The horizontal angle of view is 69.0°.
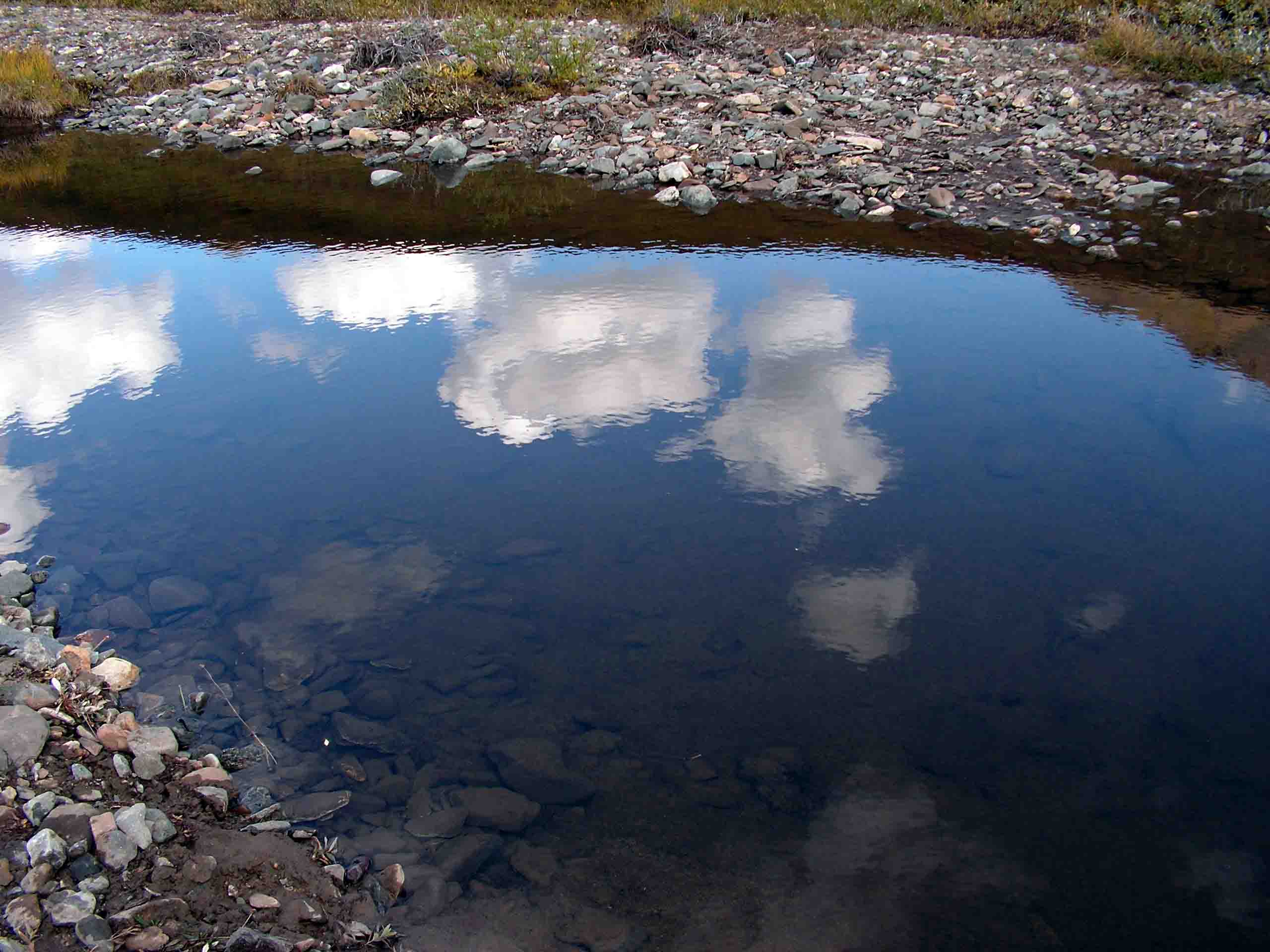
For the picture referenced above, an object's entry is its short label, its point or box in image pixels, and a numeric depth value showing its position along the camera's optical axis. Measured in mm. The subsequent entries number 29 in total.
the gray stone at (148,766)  3713
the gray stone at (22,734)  3596
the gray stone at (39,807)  3311
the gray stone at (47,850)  3125
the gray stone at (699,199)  11820
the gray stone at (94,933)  2877
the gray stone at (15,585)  4902
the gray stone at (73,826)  3230
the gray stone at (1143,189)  11344
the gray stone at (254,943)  2961
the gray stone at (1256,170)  12273
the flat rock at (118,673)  4293
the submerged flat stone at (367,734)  4016
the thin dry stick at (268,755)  3922
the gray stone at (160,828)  3371
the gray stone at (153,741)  3822
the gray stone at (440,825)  3592
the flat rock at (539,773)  3797
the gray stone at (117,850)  3205
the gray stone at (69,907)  2947
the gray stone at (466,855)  3441
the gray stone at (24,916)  2877
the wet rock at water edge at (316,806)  3656
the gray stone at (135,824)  3304
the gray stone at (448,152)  14438
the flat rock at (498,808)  3660
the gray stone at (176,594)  4910
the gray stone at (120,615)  4773
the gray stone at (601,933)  3176
